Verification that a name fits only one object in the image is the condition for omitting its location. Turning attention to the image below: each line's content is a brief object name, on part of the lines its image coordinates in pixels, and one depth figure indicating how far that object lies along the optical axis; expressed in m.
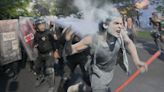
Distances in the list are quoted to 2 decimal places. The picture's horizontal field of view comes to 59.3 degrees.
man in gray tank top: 1.78
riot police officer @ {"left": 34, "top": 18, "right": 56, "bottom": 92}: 3.20
